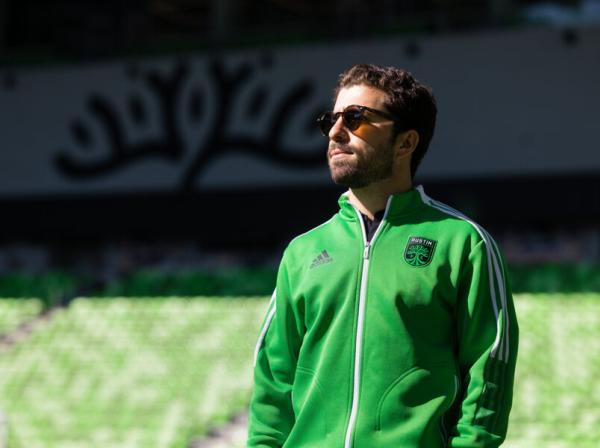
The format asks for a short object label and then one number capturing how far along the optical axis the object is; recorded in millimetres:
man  4215
